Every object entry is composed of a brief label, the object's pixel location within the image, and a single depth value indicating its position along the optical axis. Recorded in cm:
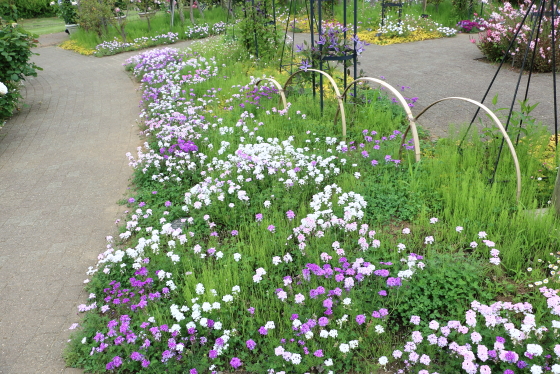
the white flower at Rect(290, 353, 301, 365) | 255
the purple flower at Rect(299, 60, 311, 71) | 648
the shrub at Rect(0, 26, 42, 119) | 808
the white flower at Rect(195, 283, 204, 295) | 307
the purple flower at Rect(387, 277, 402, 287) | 290
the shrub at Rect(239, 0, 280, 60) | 987
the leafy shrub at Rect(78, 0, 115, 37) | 1512
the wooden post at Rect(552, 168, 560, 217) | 358
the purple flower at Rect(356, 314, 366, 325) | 270
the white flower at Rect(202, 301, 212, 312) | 296
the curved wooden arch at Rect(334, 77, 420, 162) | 424
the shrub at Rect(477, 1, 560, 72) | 838
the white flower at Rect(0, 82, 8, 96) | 426
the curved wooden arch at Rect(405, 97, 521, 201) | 366
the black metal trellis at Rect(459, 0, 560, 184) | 373
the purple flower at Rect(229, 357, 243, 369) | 265
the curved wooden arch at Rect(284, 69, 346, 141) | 534
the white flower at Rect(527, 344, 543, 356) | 228
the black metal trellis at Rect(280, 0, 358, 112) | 612
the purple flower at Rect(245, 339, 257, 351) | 274
